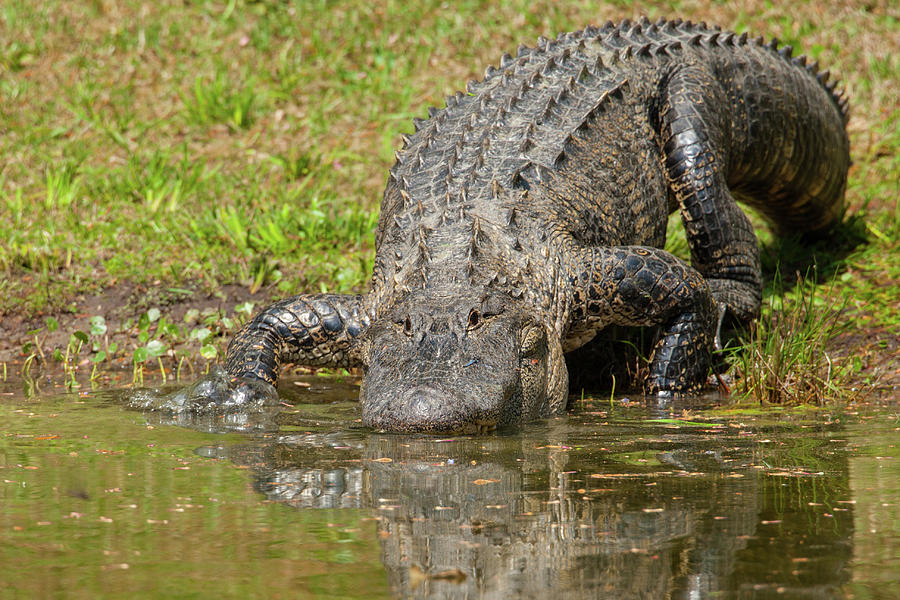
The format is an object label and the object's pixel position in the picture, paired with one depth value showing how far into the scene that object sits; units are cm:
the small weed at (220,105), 1734
